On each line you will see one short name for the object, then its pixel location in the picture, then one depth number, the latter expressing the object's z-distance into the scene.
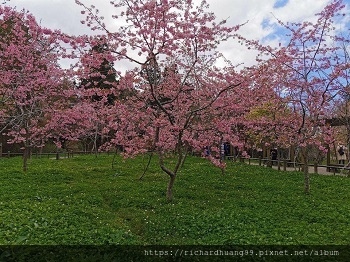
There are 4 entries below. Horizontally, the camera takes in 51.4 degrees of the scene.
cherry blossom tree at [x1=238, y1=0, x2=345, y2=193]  13.17
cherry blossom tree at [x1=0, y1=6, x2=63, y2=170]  11.24
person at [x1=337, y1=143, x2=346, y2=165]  25.54
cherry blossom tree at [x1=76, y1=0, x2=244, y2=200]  10.14
